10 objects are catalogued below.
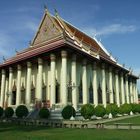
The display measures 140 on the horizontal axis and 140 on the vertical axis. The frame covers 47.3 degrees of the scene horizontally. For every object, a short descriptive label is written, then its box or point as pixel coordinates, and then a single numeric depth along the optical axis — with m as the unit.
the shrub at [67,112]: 14.95
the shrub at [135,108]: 22.47
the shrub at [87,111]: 15.18
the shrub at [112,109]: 18.00
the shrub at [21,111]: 17.13
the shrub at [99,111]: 16.23
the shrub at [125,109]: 20.50
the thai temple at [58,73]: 18.23
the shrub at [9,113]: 17.95
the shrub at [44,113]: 16.03
